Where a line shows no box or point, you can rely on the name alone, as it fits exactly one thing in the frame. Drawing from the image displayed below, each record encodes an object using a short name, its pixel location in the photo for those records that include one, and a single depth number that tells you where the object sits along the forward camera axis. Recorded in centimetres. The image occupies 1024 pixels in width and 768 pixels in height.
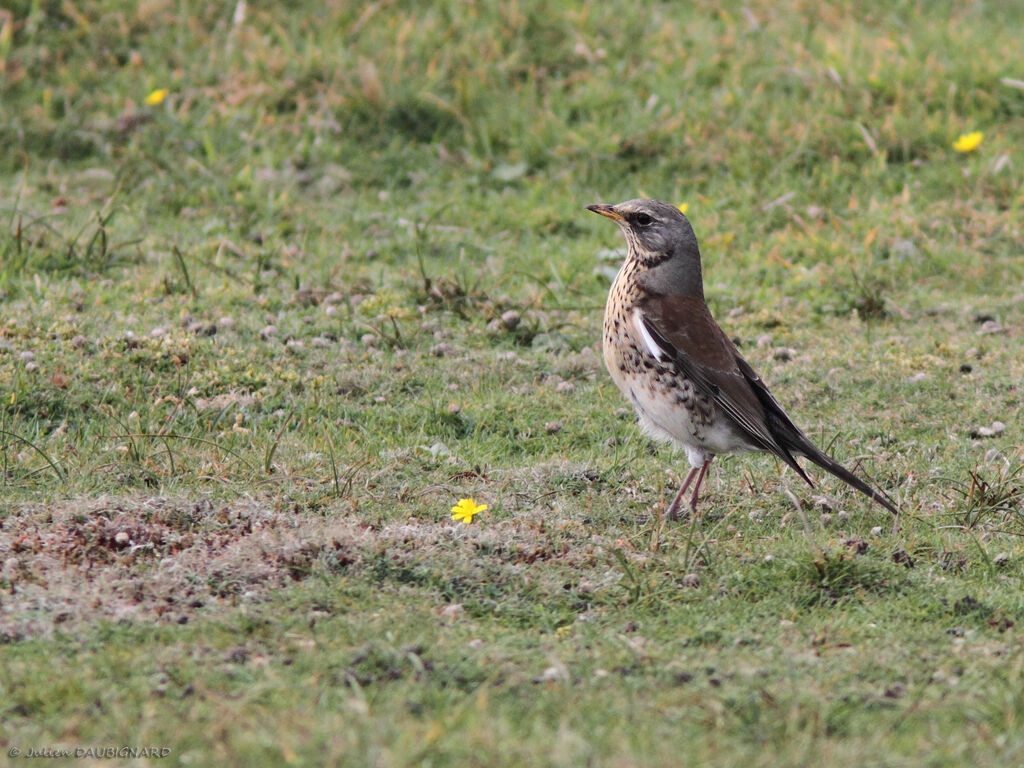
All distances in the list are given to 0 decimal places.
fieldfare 1141
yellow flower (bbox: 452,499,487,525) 1075
